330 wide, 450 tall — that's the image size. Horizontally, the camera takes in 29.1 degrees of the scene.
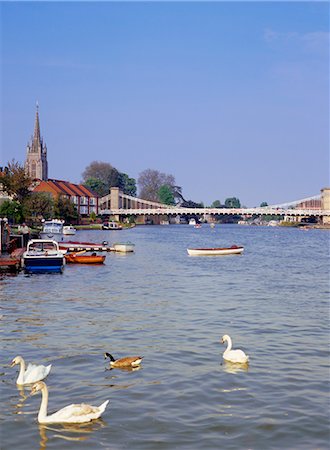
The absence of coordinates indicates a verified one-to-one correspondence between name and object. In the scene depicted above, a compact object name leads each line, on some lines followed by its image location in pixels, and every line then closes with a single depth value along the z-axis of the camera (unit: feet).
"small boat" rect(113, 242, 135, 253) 220.84
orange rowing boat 170.81
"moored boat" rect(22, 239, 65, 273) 136.42
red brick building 534.78
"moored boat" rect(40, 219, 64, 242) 245.20
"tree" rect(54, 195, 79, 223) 432.25
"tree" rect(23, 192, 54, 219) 339.07
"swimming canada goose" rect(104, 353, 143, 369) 54.39
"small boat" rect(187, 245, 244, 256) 214.28
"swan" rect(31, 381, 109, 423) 40.40
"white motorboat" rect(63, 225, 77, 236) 341.39
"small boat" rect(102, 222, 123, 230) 489.42
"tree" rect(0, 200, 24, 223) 277.44
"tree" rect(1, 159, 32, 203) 329.68
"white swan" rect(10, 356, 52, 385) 48.88
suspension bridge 640.79
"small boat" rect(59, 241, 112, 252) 199.33
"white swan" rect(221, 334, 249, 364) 55.93
